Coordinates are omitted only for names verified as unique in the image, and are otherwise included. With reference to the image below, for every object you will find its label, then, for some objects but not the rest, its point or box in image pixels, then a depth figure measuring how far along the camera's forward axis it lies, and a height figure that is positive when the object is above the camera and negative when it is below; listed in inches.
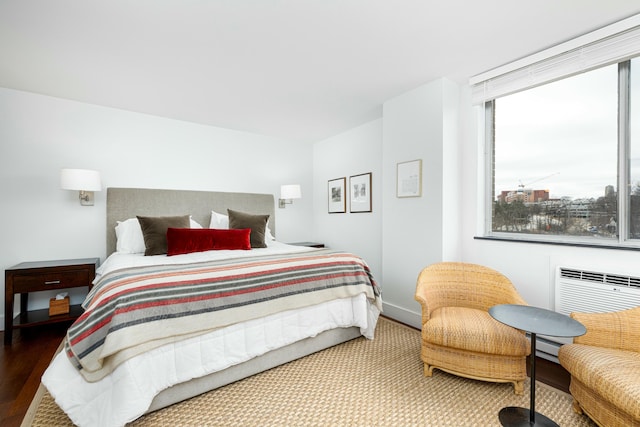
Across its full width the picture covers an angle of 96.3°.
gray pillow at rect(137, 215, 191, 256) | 118.7 -8.6
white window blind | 77.8 +47.9
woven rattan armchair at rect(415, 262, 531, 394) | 72.6 -30.2
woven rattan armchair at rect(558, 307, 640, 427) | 52.7 -31.1
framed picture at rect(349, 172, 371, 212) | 160.4 +12.1
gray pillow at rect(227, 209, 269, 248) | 142.2 -5.2
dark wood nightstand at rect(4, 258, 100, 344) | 101.5 -26.1
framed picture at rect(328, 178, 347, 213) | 177.5 +11.4
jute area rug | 65.0 -46.8
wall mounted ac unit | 77.2 -22.4
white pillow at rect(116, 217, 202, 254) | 125.3 -11.3
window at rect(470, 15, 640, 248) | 82.2 +24.5
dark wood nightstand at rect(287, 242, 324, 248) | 174.9 -19.3
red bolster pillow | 118.1 -11.6
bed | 58.4 -32.8
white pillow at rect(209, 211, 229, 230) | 151.3 -4.3
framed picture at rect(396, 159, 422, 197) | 118.0 +14.8
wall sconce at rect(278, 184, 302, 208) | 174.1 +12.9
